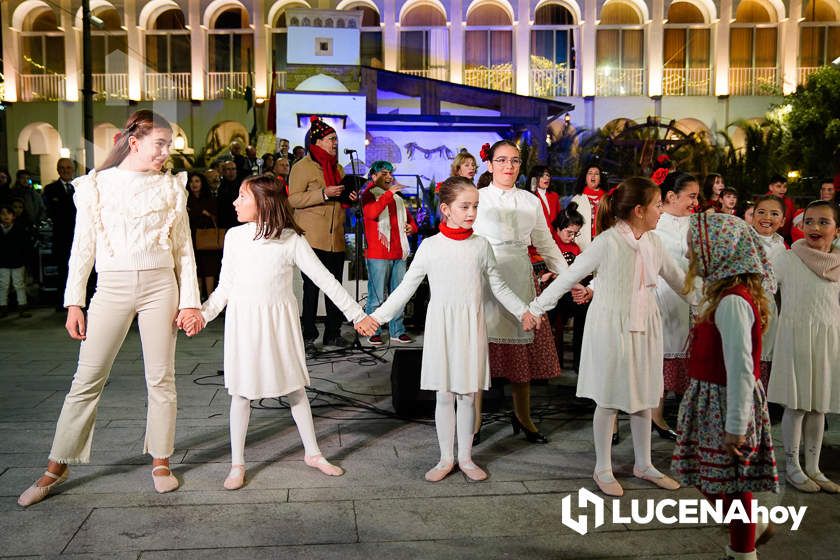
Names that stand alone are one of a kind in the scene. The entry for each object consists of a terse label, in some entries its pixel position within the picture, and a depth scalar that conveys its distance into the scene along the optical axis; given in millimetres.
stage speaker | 5747
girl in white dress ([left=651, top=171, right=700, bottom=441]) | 5250
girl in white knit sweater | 4125
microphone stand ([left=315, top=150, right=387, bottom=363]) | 7883
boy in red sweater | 8875
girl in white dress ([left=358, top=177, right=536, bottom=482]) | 4441
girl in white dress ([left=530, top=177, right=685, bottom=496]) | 4285
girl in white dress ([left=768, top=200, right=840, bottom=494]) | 4449
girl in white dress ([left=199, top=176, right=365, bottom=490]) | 4352
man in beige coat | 7852
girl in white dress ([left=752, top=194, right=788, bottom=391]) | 5203
